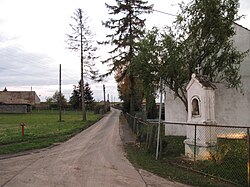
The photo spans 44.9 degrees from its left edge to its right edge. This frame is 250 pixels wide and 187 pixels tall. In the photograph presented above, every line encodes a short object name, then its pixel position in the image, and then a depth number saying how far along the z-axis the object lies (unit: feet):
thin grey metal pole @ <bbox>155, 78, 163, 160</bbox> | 37.19
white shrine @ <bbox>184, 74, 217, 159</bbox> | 33.88
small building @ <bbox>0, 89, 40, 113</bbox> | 247.09
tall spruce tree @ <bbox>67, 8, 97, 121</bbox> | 118.11
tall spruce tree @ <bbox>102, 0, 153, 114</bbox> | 91.04
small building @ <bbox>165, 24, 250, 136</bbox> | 57.52
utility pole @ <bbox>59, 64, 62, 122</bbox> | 124.77
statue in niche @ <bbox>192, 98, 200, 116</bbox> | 36.72
